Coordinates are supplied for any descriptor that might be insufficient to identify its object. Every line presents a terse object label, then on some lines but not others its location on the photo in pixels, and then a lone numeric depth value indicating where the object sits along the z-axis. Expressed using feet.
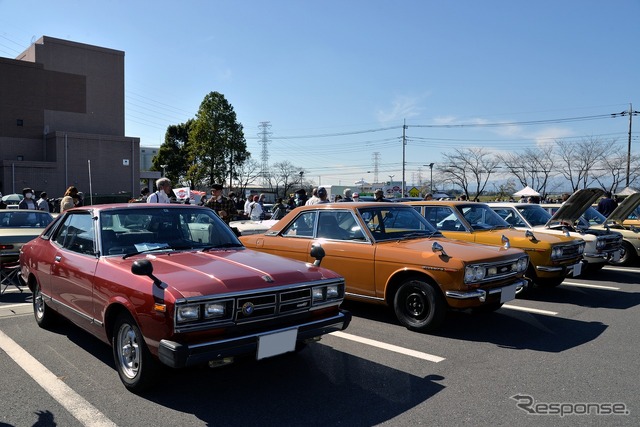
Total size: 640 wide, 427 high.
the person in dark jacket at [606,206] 51.42
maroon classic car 11.28
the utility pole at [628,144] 116.71
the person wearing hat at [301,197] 43.64
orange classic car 17.89
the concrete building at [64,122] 130.82
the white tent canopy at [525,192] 97.34
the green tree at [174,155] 198.29
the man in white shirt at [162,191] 26.66
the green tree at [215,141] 151.84
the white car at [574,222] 30.30
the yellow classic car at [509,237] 24.97
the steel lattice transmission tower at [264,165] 213.30
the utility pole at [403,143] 162.30
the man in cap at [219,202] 30.91
